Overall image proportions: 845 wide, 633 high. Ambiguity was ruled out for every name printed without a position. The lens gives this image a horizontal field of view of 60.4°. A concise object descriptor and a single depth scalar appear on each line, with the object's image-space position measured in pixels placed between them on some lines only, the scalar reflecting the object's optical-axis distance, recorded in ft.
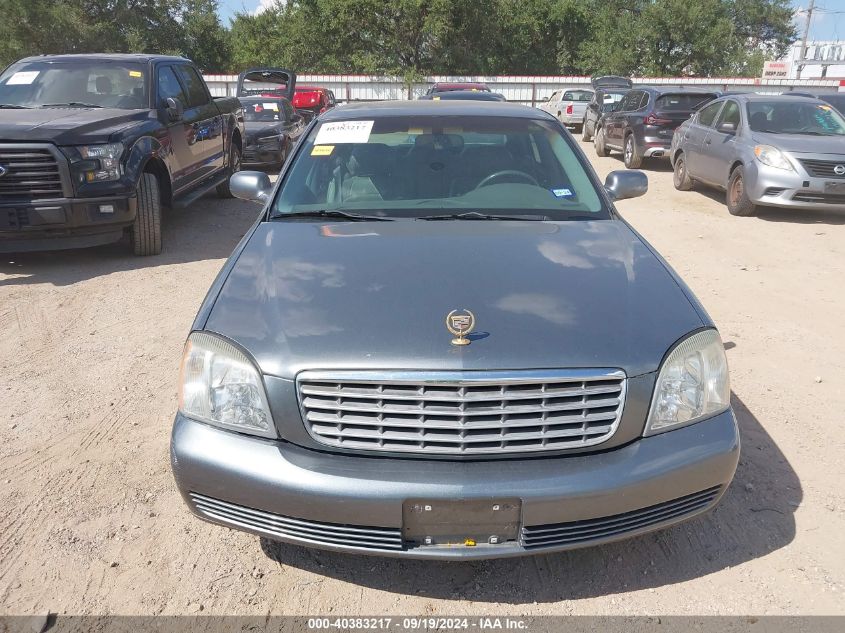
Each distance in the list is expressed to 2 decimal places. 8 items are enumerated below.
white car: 74.64
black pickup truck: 20.97
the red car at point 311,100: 61.70
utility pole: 160.21
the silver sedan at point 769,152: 29.73
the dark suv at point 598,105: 61.77
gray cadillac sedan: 7.58
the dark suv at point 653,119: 45.14
